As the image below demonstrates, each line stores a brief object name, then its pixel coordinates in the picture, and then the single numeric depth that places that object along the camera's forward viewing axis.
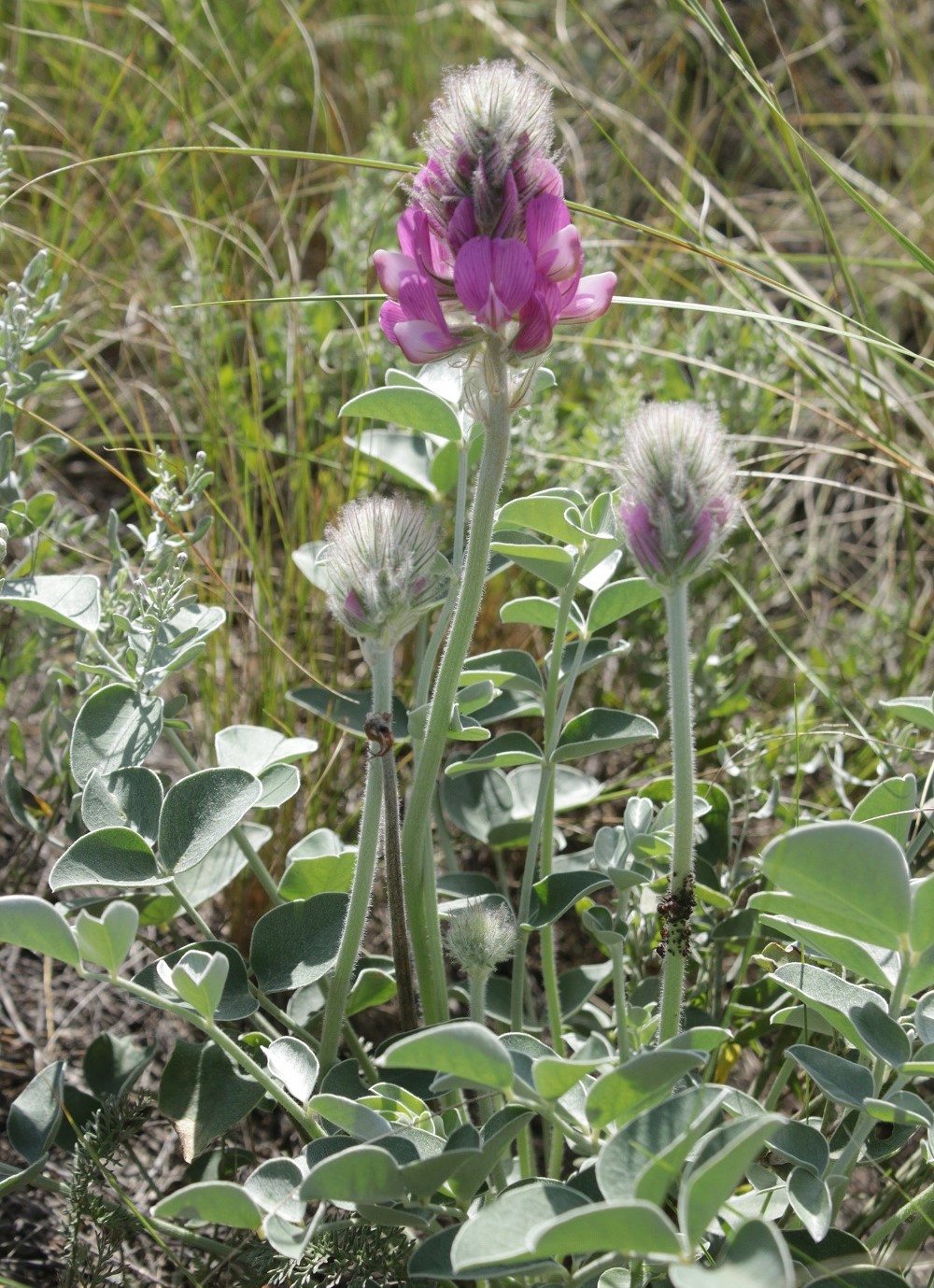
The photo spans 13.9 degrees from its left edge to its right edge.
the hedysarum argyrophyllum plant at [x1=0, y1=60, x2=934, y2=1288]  0.65
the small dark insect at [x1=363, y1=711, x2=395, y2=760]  0.69
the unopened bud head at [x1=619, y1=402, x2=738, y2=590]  0.66
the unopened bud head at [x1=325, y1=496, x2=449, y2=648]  0.69
